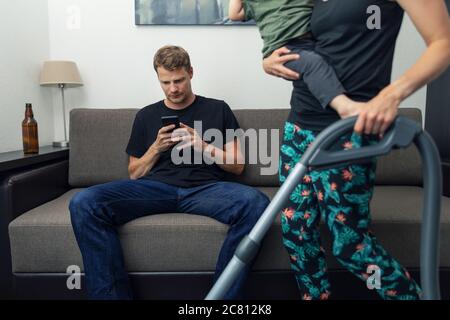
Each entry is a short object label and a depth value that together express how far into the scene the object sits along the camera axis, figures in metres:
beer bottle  1.75
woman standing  0.81
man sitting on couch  1.30
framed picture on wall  2.19
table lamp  2.05
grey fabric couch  1.39
